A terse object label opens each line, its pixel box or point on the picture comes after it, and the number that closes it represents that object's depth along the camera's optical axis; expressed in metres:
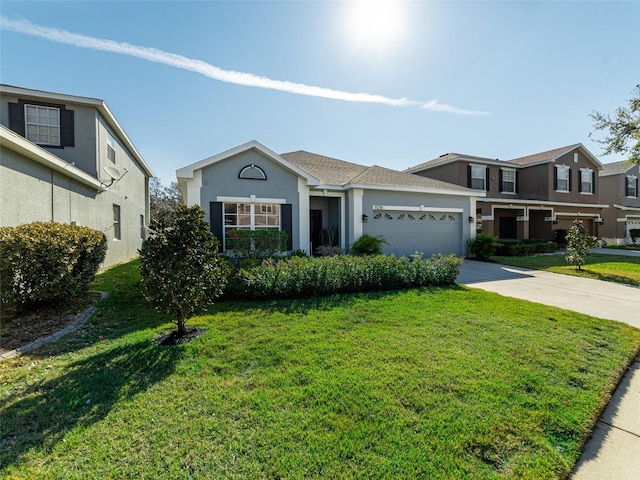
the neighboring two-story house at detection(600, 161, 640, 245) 25.05
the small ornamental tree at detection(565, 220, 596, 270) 12.34
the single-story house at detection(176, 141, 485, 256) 10.66
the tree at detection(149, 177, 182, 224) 31.84
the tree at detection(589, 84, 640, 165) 17.92
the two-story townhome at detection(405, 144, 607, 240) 19.33
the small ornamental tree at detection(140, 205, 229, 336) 4.45
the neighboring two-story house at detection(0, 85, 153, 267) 6.61
